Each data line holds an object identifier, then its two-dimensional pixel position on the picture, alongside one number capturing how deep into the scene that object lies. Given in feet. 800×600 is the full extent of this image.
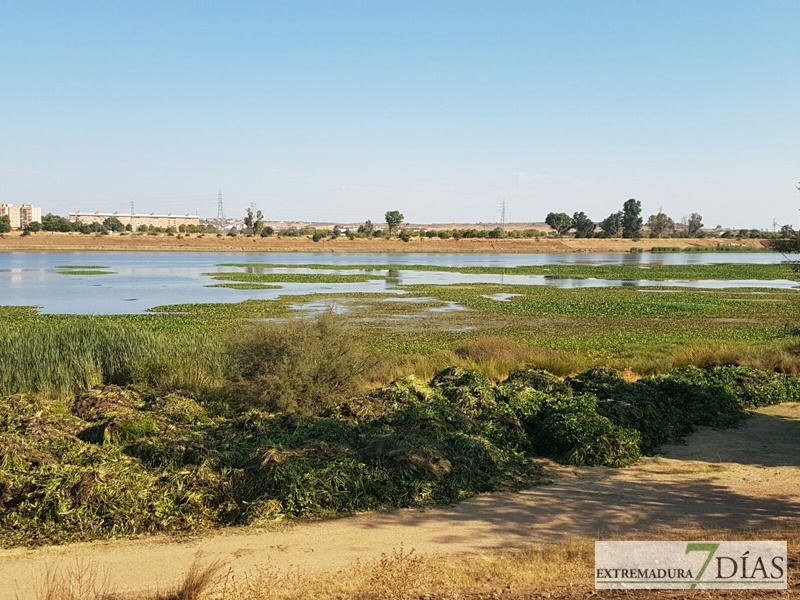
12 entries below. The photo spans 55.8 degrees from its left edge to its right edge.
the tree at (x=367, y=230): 477.69
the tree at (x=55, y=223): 433.89
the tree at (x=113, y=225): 569.92
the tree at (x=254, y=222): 533.55
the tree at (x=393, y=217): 550.36
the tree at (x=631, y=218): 590.55
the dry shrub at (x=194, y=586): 20.33
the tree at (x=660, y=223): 618.03
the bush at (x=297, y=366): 43.52
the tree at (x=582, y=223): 624.18
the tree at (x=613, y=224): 597.52
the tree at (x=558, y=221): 605.73
